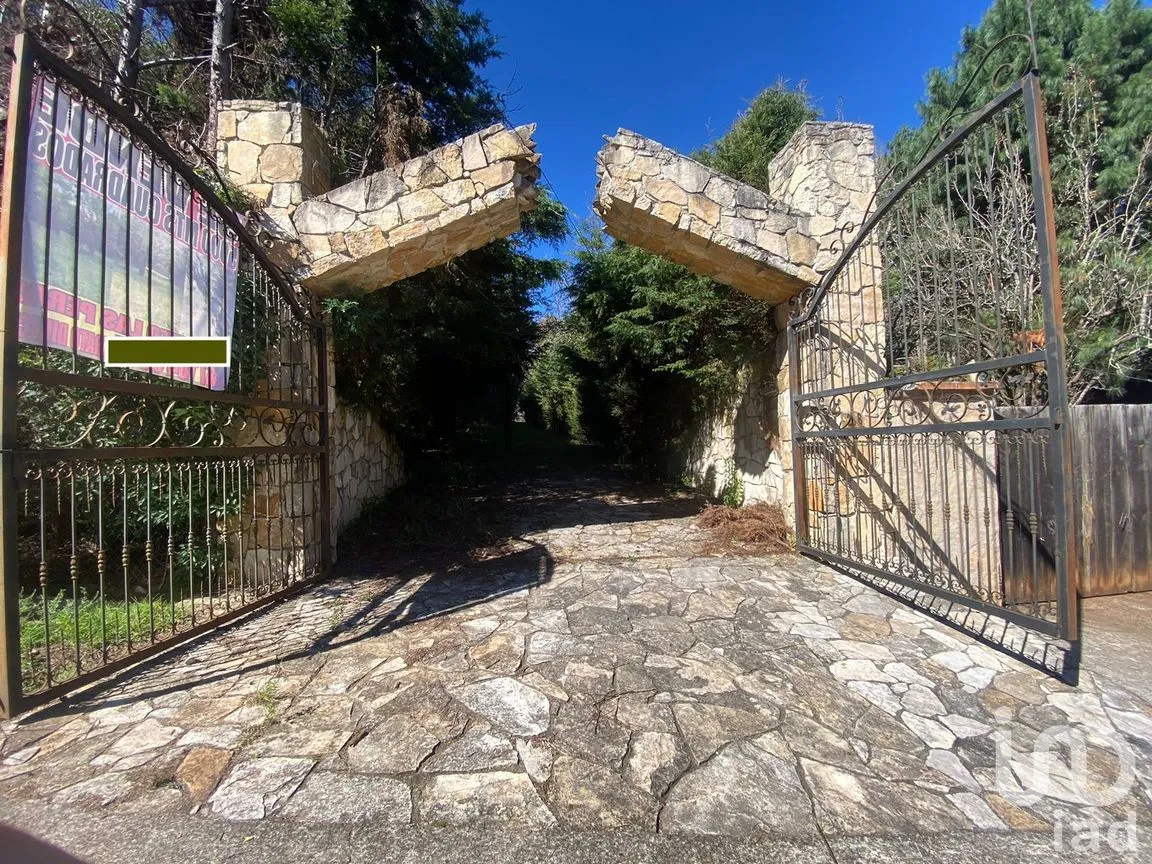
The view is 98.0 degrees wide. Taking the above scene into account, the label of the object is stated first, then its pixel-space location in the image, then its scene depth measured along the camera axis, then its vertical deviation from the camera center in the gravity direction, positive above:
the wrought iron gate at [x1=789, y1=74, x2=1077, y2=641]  2.31 +0.05
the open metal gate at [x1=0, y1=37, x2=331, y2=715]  2.01 +0.30
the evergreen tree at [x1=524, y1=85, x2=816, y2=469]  5.34 +1.46
